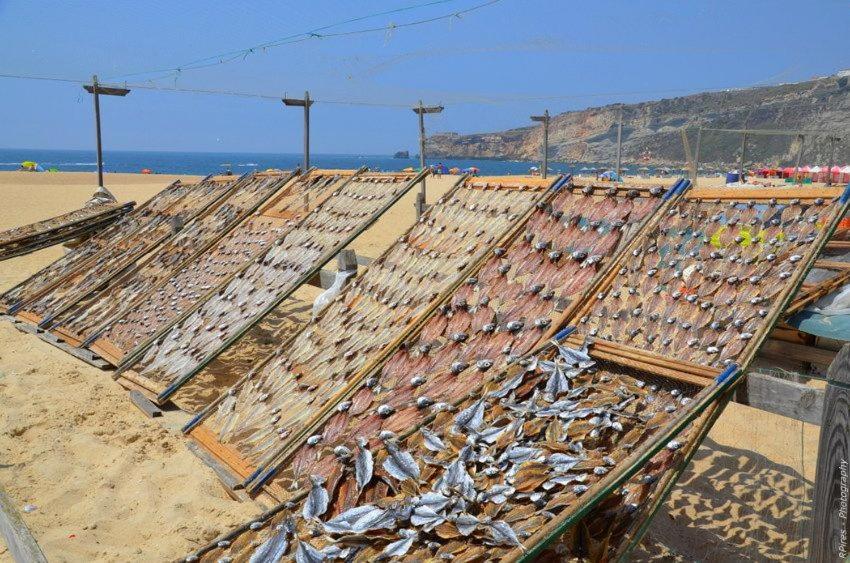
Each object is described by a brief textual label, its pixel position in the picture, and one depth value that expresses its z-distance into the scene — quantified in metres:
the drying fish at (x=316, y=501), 2.43
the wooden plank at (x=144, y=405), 4.34
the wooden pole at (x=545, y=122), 17.60
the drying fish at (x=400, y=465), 2.39
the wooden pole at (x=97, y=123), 14.15
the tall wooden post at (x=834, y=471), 2.14
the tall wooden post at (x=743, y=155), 15.74
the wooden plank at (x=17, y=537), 2.52
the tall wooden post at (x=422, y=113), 16.27
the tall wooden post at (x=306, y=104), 14.80
